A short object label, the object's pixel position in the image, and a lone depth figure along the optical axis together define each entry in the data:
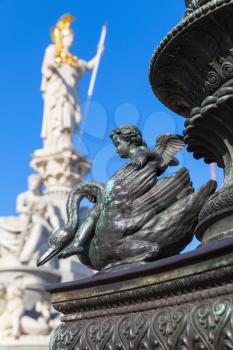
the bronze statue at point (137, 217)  2.83
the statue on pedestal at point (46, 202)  14.94
